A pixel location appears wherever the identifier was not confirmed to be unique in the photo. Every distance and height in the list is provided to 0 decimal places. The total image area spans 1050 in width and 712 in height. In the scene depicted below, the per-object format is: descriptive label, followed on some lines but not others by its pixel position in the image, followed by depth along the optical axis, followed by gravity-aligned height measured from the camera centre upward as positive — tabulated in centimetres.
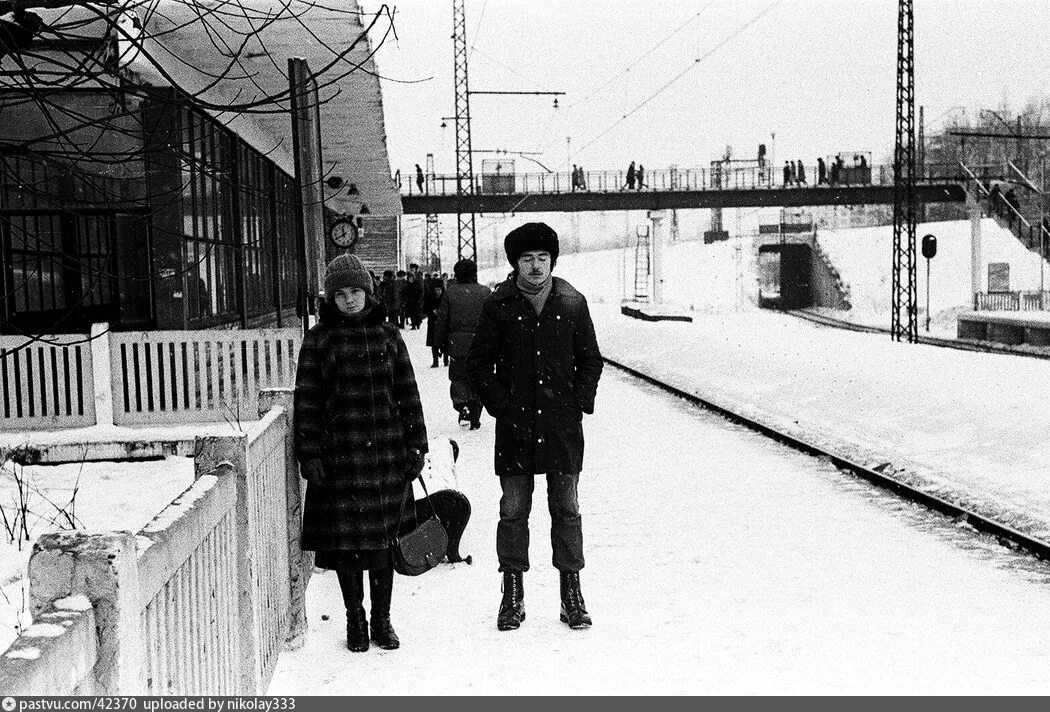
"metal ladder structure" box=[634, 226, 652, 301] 6016 +37
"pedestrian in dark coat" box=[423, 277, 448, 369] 2855 -57
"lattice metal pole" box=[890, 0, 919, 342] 2795 +237
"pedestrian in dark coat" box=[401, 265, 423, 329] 3809 -76
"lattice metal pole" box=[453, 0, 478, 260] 4975 +584
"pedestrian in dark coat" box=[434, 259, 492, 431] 1334 -50
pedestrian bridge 5834 +334
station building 1427 +103
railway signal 3344 +34
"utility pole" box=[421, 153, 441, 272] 7650 +206
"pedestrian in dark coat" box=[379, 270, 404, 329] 3466 -54
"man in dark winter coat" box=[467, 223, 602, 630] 611 -58
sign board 5228 -76
